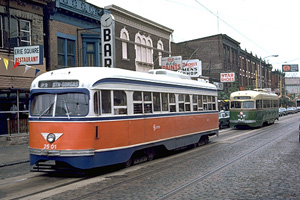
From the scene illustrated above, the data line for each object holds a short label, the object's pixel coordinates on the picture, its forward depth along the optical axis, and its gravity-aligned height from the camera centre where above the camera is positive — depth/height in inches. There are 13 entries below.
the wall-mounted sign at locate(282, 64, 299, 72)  4219.5 +426.1
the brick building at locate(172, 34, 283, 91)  1892.1 +286.7
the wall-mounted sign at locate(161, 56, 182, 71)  1227.2 +149.0
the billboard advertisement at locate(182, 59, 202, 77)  1369.3 +146.5
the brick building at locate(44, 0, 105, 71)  815.1 +180.7
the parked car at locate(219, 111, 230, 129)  1101.7 -46.5
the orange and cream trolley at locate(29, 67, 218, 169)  357.1 -10.8
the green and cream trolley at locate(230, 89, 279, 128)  1053.2 -14.1
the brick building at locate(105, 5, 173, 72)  1051.9 +214.9
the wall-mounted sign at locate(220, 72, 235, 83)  1700.3 +133.7
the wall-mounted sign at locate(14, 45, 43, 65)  665.0 +100.7
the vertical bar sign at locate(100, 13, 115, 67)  789.2 +151.3
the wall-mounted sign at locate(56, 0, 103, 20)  839.7 +249.7
